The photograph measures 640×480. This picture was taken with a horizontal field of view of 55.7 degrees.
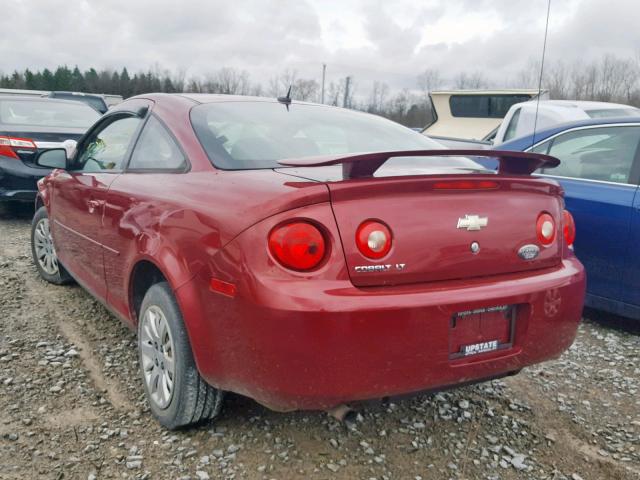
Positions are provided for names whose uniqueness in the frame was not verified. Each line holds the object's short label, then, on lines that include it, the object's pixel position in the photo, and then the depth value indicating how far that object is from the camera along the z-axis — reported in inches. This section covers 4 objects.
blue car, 150.2
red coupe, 80.1
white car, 291.1
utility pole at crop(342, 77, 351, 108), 1586.4
